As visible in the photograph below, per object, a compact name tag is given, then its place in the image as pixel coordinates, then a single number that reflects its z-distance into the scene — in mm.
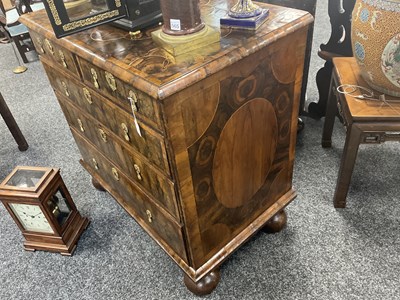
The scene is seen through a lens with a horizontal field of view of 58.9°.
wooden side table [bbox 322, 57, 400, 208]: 1157
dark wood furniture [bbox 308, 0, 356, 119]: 1515
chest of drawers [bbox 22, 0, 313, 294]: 787
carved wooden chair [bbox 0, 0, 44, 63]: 2479
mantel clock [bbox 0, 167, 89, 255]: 1236
